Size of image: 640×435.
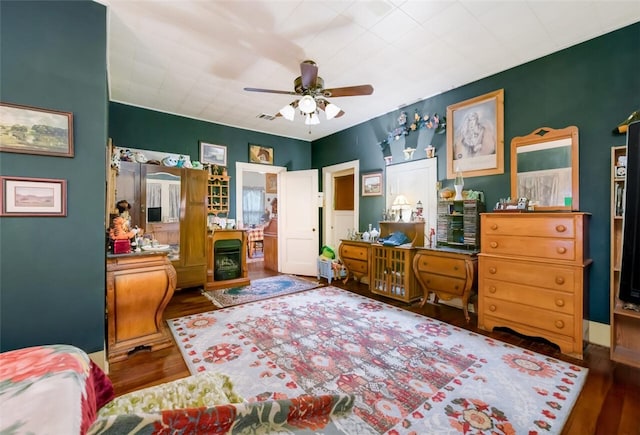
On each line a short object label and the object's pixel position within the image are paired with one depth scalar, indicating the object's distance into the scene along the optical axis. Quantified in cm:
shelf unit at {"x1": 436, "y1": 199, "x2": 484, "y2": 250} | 338
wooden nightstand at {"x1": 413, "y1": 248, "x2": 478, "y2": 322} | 316
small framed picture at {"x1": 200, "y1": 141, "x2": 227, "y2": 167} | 502
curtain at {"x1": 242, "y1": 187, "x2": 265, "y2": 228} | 933
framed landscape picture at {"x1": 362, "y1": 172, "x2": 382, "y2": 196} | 486
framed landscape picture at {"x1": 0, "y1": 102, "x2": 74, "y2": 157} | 194
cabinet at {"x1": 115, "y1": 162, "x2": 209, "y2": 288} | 405
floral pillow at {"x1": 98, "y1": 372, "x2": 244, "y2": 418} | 113
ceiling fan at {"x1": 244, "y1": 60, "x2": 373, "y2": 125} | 253
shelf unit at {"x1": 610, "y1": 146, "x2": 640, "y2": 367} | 234
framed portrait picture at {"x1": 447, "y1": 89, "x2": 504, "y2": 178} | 338
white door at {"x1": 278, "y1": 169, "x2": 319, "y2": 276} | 566
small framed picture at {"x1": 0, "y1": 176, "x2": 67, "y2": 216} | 194
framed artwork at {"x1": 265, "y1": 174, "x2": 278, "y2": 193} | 895
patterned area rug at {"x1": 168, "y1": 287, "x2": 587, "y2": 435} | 170
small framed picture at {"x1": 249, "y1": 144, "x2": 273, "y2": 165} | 556
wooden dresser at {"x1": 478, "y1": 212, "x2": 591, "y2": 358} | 243
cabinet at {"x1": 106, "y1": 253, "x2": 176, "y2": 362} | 246
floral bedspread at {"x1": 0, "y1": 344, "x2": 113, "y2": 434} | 72
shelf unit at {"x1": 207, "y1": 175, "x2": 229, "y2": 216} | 500
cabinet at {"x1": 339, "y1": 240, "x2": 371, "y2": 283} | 445
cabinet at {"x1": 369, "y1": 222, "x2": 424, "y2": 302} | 384
